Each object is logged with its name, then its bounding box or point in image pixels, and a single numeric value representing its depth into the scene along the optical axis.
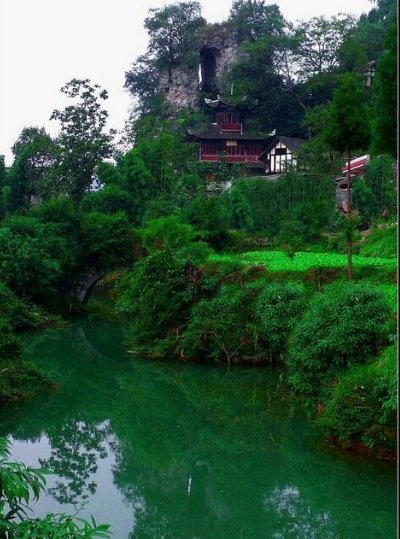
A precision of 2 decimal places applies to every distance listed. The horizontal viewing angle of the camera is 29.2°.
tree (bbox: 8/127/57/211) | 30.97
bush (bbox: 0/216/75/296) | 20.06
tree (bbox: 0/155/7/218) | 30.56
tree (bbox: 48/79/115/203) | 29.59
